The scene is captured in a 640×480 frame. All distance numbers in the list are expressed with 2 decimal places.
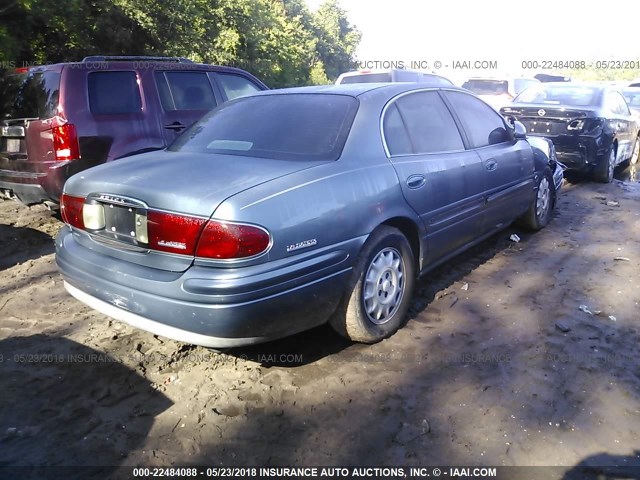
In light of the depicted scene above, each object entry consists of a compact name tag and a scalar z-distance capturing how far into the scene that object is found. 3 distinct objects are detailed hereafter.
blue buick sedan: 2.50
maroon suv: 4.91
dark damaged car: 7.36
